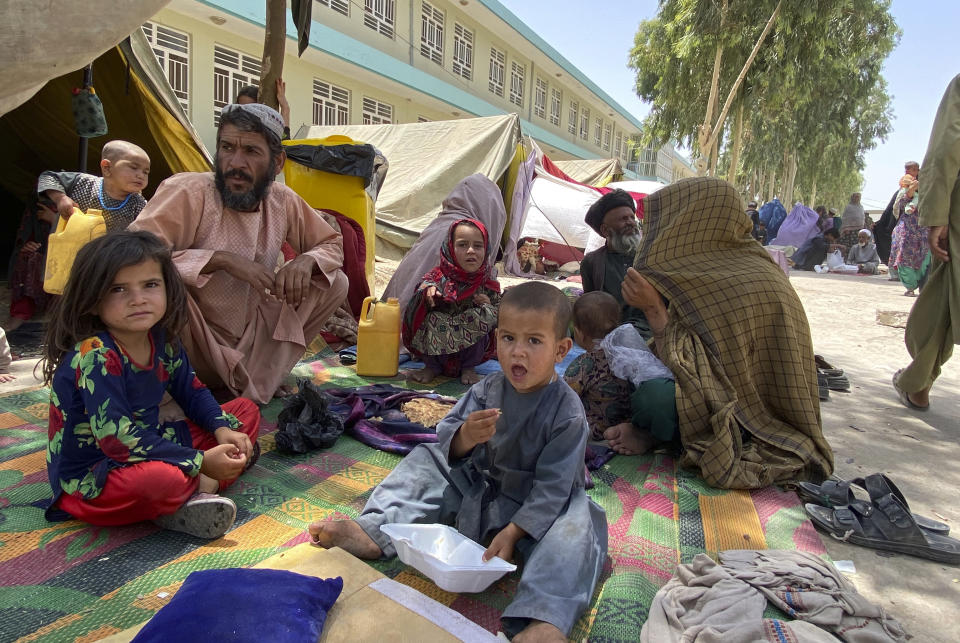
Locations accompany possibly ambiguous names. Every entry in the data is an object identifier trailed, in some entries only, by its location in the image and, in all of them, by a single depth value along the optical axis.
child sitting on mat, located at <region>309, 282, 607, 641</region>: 1.64
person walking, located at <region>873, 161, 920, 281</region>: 9.67
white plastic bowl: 1.53
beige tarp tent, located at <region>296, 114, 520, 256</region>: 9.26
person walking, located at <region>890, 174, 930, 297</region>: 7.69
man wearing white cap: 2.88
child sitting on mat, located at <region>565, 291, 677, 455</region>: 2.66
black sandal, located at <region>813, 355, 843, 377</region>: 4.30
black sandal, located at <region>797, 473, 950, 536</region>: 2.15
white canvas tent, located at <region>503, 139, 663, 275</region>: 10.52
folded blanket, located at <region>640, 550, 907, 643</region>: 1.45
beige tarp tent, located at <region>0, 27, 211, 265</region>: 4.98
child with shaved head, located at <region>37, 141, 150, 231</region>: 3.77
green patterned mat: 1.52
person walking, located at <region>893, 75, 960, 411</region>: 3.34
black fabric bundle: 2.52
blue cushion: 1.16
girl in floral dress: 1.74
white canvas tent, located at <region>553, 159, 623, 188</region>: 14.64
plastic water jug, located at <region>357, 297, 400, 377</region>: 3.78
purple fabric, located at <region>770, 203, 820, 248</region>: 17.47
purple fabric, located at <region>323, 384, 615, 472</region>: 2.67
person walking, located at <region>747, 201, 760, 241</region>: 18.30
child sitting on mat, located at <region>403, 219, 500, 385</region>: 3.76
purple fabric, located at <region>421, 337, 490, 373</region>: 3.88
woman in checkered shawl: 2.52
